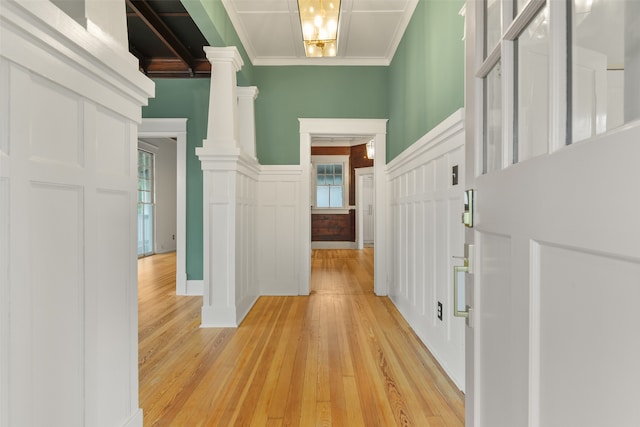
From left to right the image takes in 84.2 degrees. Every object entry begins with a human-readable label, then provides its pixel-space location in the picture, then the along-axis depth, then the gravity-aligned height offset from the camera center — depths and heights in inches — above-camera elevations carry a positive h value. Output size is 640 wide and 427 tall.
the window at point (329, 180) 368.2 +30.3
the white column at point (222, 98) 120.3 +38.3
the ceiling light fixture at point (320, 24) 86.0 +47.2
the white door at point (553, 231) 16.5 -1.3
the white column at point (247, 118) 154.8 +39.8
